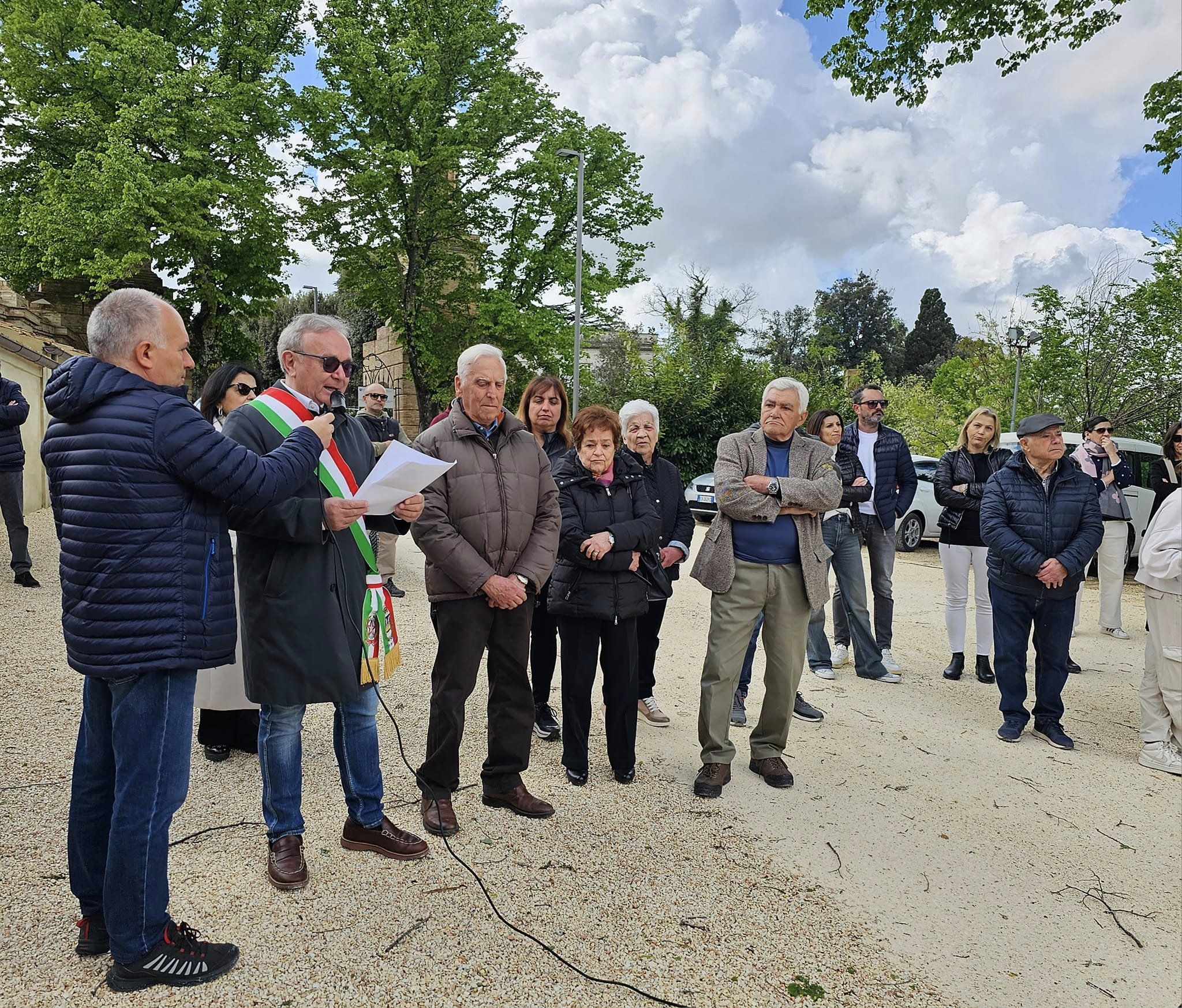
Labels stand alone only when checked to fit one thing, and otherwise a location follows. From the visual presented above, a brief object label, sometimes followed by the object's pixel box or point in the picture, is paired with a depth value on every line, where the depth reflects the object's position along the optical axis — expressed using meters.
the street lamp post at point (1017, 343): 18.83
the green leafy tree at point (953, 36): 10.12
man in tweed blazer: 4.25
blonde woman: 6.49
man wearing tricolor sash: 2.97
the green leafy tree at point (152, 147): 19.59
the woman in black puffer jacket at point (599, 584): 4.12
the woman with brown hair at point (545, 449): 5.03
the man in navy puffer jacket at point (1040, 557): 5.04
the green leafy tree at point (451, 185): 23.16
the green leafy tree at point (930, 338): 59.47
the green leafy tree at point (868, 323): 59.03
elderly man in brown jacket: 3.65
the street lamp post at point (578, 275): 22.39
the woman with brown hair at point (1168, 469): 6.77
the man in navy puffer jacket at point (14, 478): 7.31
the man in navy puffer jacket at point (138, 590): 2.39
